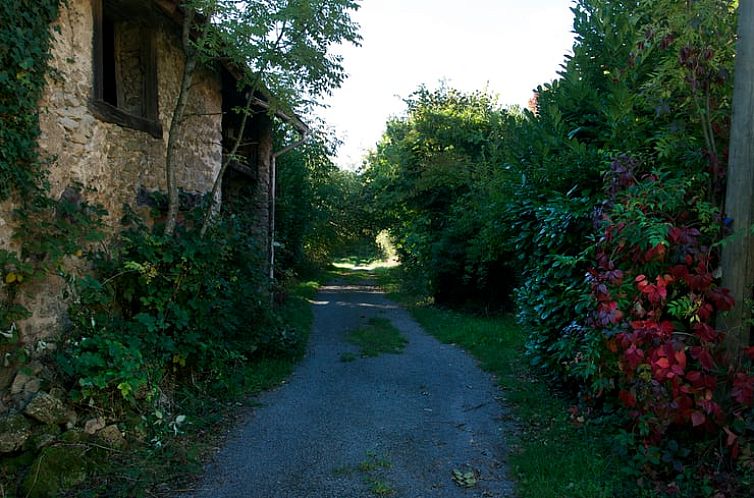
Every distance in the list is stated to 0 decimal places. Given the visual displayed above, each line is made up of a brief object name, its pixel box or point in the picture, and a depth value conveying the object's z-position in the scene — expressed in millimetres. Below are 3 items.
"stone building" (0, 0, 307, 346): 4590
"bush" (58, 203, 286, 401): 4402
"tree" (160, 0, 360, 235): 5741
